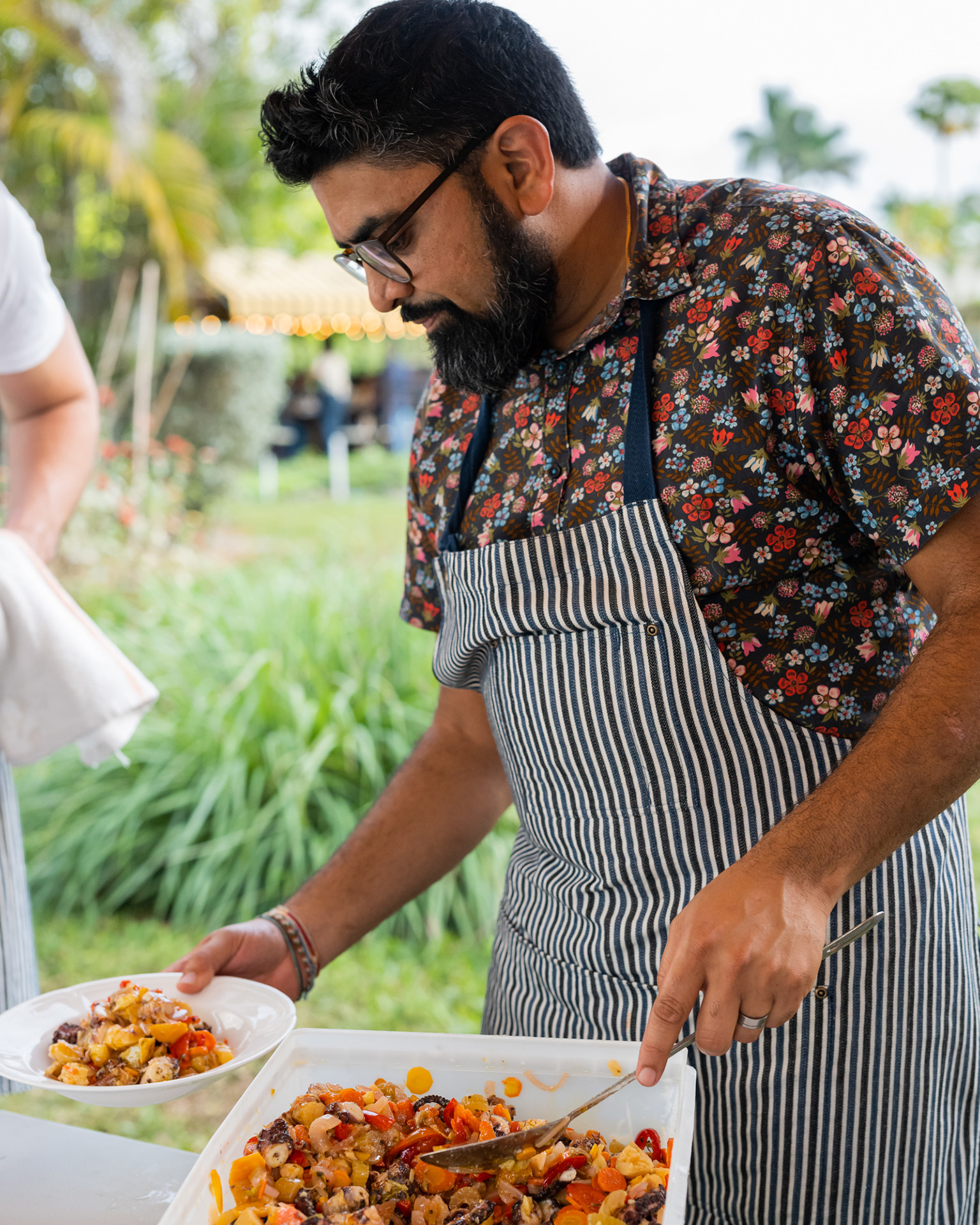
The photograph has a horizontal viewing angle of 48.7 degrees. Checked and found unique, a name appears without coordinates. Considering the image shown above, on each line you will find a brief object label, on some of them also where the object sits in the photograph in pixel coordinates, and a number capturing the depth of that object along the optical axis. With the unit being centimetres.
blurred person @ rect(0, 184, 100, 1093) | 183
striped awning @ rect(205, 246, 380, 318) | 1040
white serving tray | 105
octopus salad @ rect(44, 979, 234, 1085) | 117
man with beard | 121
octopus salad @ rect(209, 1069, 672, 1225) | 94
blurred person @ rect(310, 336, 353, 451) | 1545
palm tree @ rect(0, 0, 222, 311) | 733
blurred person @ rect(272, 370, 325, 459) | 1644
